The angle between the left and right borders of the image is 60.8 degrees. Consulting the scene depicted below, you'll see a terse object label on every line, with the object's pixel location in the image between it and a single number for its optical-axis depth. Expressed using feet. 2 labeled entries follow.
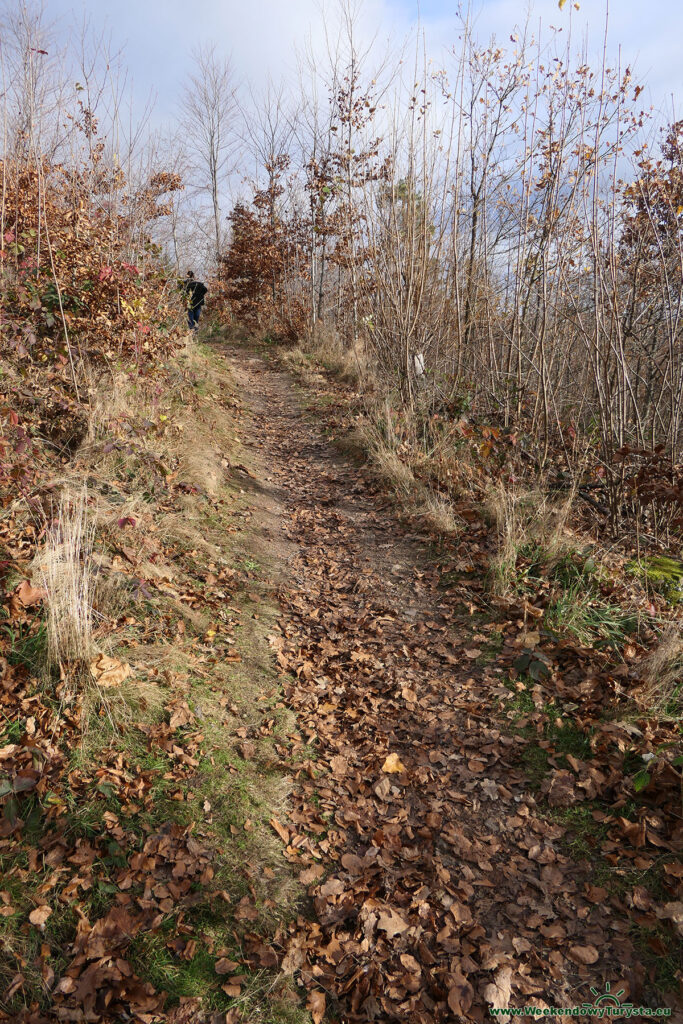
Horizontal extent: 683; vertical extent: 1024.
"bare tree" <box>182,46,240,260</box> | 66.33
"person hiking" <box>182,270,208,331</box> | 37.10
